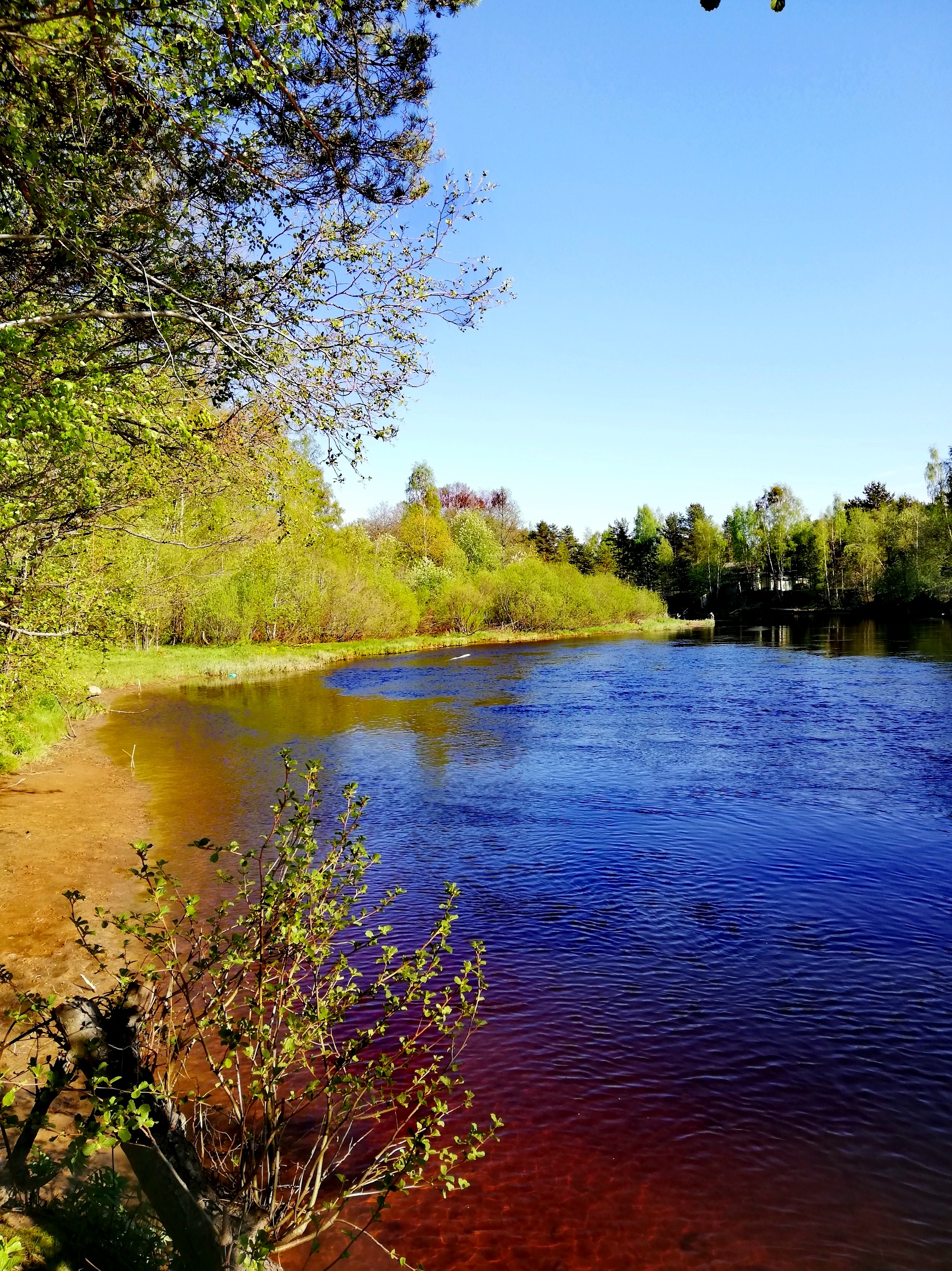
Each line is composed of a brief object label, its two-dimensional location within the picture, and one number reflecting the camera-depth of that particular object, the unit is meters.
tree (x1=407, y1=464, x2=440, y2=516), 94.38
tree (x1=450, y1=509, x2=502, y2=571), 79.94
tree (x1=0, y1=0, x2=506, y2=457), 6.38
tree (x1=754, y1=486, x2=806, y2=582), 109.06
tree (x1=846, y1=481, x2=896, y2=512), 109.75
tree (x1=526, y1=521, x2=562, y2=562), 96.77
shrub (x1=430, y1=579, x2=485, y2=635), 66.50
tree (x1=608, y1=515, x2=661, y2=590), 122.06
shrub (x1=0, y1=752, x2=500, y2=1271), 3.93
